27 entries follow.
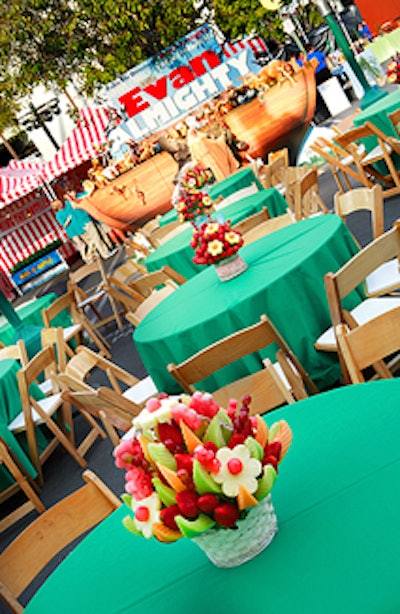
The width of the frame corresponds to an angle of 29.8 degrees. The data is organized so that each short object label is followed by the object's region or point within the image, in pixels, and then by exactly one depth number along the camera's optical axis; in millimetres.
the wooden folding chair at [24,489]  4918
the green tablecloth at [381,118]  7719
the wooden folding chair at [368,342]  2457
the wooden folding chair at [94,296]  9286
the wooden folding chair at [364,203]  4434
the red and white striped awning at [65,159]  18078
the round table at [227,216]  7105
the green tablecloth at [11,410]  5402
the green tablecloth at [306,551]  1573
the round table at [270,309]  4055
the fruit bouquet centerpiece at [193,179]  6066
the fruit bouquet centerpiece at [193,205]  5582
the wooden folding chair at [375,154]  7277
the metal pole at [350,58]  9523
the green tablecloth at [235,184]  9359
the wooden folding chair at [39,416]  5220
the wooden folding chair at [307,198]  6238
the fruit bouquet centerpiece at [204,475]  1624
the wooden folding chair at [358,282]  3344
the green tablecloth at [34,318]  8859
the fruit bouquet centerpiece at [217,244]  4305
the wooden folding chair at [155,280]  6137
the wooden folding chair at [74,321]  7594
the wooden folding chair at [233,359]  3166
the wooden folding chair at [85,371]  4344
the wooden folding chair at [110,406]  3832
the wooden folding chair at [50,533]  2510
